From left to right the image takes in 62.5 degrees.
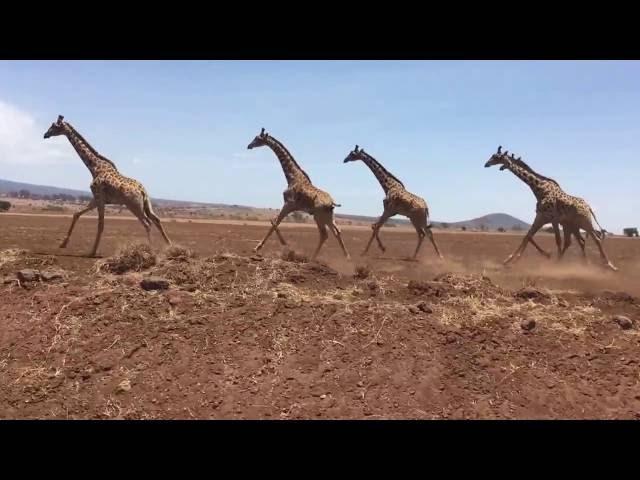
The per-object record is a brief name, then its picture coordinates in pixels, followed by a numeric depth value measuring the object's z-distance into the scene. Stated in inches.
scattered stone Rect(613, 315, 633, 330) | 364.8
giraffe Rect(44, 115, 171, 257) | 574.9
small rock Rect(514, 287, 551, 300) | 420.5
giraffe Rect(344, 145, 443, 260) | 776.9
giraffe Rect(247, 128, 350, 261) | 646.5
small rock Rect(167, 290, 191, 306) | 370.9
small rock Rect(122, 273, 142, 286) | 399.5
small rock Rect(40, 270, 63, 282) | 403.2
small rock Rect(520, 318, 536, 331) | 358.6
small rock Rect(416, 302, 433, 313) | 377.3
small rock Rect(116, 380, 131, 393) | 287.1
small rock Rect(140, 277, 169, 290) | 390.9
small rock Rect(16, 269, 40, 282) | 397.9
